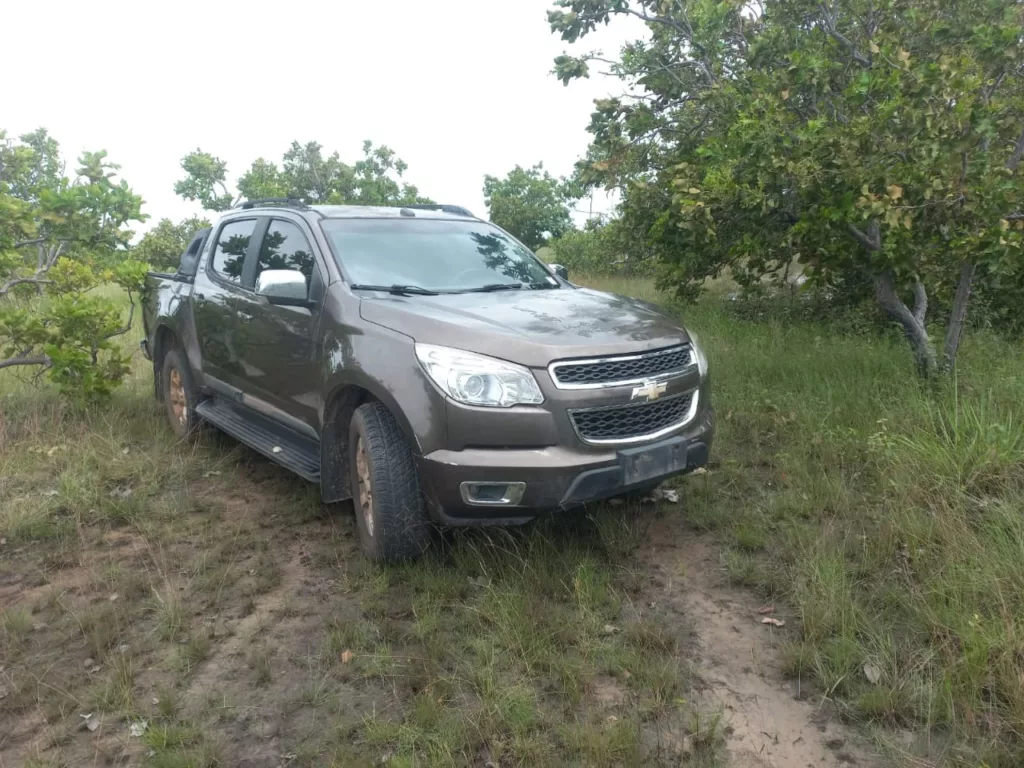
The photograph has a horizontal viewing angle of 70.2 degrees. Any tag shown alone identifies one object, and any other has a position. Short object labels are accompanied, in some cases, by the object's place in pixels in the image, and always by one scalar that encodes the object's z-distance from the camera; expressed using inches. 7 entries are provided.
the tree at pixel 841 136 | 166.7
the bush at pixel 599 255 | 420.5
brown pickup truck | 120.2
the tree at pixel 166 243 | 861.8
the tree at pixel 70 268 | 234.4
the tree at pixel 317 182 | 1091.3
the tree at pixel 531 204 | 1077.8
